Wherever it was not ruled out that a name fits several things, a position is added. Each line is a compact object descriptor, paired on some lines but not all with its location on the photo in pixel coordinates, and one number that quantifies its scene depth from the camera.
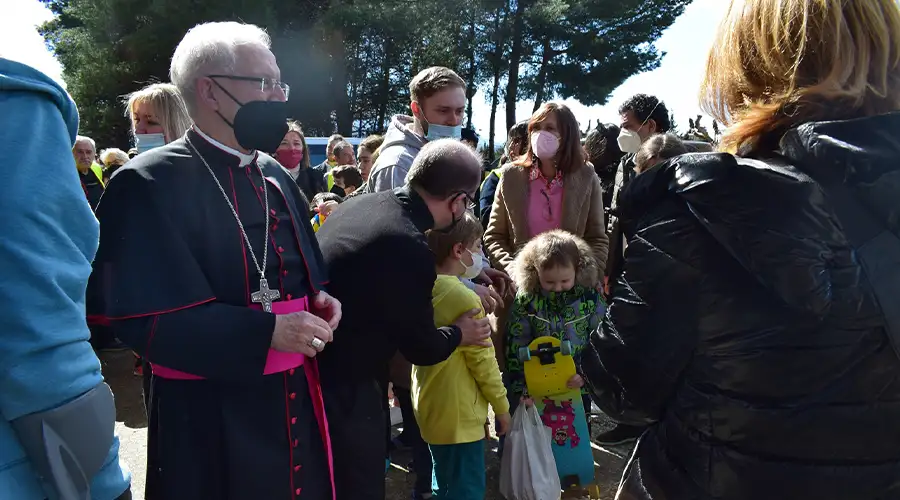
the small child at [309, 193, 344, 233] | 4.43
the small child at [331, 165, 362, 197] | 5.74
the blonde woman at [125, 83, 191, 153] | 2.83
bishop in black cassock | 1.50
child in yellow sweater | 2.67
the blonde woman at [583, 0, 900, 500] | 1.10
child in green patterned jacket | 3.12
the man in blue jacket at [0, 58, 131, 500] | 0.99
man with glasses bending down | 1.94
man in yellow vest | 5.62
